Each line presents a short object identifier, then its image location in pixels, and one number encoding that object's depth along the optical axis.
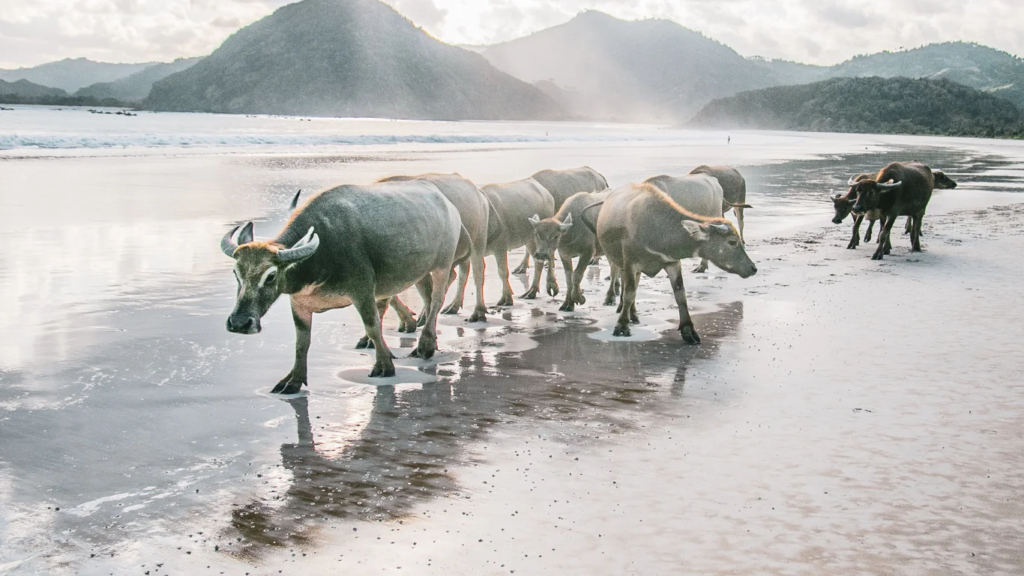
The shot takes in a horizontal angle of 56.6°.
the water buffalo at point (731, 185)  18.48
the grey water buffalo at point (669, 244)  10.70
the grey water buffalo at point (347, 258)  7.43
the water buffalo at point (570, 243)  12.66
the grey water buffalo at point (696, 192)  14.41
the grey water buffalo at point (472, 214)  10.78
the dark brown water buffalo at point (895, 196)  17.78
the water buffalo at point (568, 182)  16.20
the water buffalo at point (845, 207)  19.17
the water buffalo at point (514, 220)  12.80
